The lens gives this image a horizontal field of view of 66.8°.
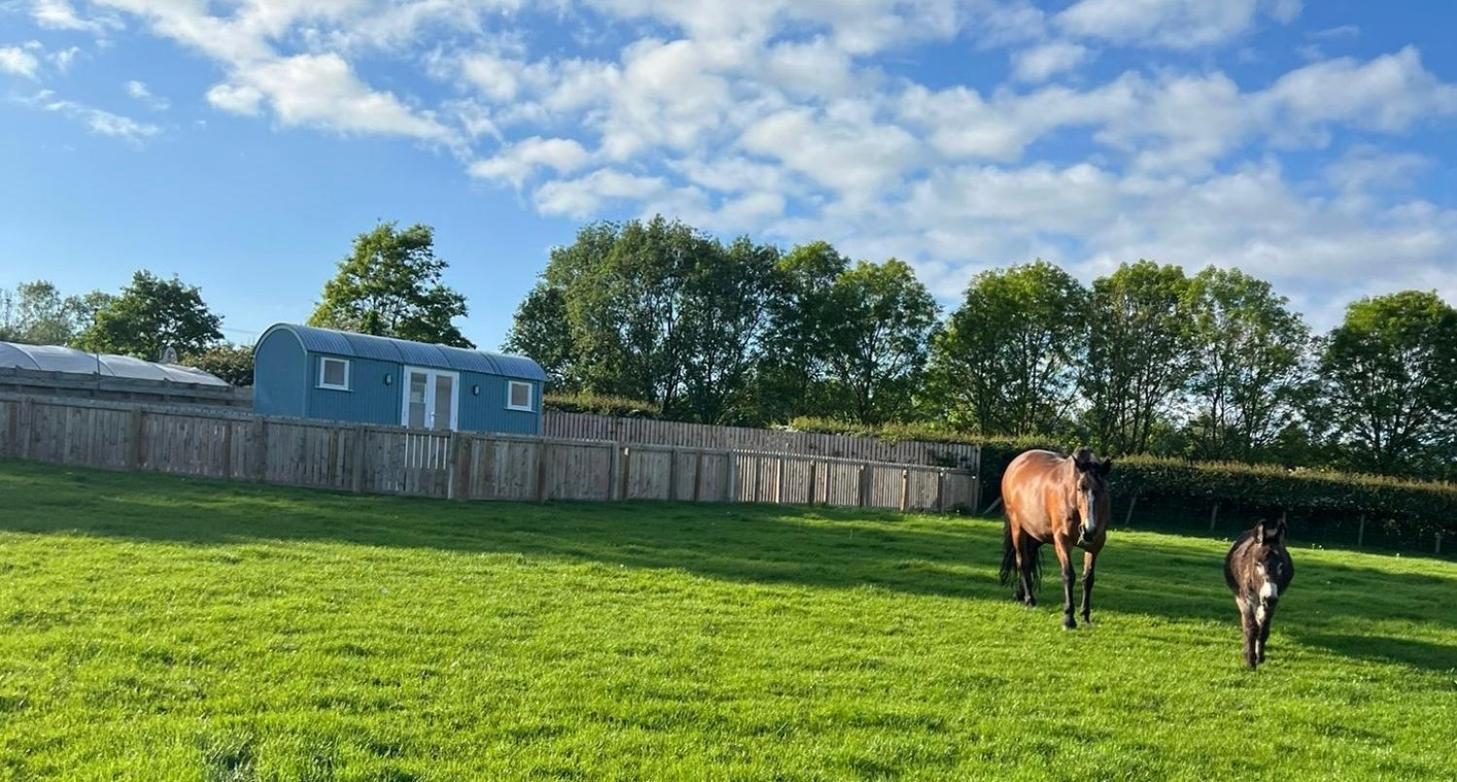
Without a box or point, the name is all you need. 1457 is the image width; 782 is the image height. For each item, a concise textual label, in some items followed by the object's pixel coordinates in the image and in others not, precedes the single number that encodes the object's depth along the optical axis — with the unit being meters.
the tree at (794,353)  52.93
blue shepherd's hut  26.31
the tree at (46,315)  87.38
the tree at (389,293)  45.68
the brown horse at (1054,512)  10.19
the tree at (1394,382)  44.47
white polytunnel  31.89
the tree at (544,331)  55.22
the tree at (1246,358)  46.88
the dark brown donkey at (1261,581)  8.70
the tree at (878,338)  52.41
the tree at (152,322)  53.72
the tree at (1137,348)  47.72
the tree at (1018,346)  49.28
